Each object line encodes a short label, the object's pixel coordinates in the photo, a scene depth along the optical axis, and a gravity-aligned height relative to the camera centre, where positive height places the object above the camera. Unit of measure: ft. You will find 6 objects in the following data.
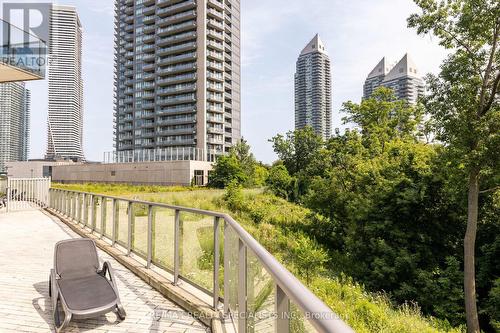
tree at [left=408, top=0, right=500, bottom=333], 41.47 +10.50
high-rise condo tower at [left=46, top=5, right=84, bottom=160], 527.81 +145.48
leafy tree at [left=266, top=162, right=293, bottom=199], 136.77 -3.67
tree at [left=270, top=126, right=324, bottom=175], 165.27 +13.64
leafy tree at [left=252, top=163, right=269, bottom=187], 183.85 -0.44
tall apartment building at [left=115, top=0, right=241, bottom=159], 229.45 +71.02
